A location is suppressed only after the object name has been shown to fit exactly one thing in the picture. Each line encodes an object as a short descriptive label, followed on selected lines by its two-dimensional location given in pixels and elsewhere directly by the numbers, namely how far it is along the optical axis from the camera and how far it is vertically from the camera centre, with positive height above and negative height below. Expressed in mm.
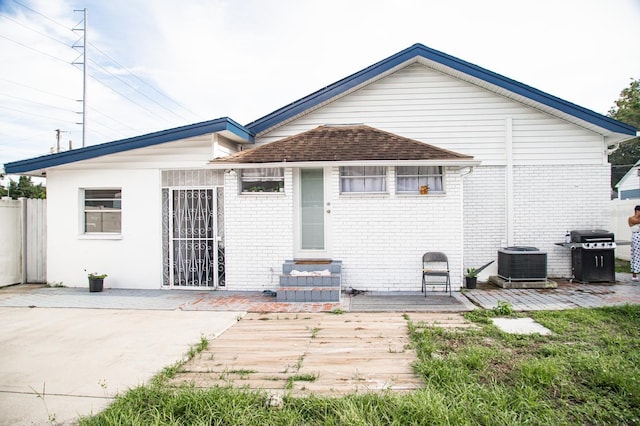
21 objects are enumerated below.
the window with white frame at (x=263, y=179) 8977 +815
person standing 9492 -878
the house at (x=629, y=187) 27231 +1875
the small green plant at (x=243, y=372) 4352 -1701
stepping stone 5762 -1659
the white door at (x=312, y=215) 8914 +13
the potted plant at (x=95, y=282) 8938 -1441
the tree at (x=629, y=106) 27953 +7698
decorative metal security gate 9094 -466
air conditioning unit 8961 -1126
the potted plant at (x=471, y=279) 9070 -1438
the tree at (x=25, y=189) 34062 +2500
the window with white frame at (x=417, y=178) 8859 +804
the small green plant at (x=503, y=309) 6738 -1591
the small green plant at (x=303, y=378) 4199 -1689
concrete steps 7750 -1375
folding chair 8242 -1139
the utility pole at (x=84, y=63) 24547 +9740
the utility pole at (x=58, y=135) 34734 +7046
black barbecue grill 9203 -960
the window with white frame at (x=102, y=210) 9484 +158
